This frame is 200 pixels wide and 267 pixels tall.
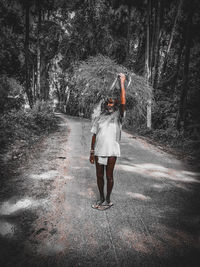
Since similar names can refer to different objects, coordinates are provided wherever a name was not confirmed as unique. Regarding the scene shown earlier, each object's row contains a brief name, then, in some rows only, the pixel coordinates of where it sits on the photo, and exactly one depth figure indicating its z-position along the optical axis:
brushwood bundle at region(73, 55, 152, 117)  3.50
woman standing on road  3.36
